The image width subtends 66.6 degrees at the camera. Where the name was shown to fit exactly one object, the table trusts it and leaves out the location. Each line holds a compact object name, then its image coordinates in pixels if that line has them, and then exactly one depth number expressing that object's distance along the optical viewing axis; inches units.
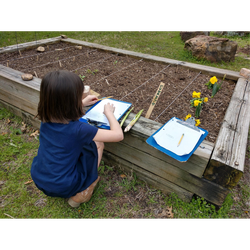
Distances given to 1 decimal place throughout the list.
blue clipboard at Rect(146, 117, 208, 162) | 54.7
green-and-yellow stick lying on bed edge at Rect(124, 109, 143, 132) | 65.2
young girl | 50.3
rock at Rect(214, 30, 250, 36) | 293.3
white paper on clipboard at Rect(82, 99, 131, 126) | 68.8
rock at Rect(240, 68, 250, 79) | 106.1
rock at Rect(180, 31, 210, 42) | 250.3
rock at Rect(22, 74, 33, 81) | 94.0
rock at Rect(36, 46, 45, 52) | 147.7
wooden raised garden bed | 59.1
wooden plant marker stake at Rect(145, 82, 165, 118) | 71.7
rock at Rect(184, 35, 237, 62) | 173.6
